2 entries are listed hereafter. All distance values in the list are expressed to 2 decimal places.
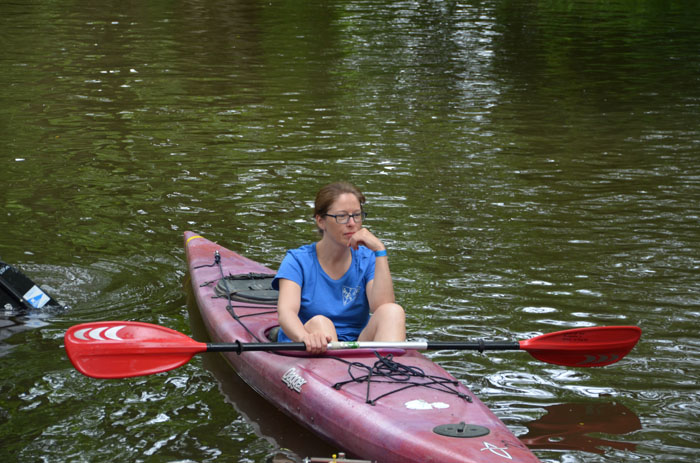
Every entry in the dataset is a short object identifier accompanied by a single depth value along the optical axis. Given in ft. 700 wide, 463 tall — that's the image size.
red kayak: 26.21
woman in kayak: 30.73
